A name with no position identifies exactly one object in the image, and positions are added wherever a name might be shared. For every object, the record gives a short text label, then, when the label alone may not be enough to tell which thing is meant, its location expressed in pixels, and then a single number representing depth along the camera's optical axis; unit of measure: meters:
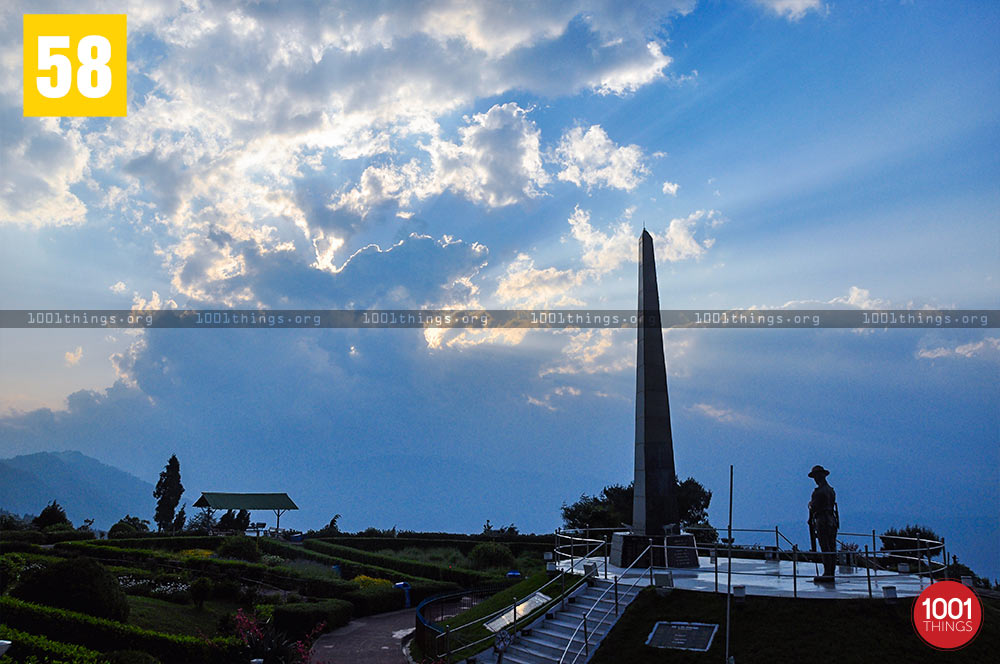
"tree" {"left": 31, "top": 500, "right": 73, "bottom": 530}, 49.75
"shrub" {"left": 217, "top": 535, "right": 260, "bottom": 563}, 40.31
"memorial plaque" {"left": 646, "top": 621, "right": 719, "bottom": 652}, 15.61
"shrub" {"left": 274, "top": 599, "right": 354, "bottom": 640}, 24.19
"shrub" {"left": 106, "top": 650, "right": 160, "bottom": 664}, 16.92
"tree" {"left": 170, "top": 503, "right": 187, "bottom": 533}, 64.14
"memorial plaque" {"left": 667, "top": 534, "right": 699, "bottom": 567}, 23.45
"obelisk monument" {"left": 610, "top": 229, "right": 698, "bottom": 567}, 23.89
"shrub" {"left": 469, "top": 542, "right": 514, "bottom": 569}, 40.44
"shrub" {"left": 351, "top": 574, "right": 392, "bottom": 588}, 33.28
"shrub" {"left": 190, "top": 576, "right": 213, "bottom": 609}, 25.88
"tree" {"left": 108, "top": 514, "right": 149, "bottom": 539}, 49.41
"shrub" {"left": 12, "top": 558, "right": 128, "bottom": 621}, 19.42
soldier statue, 19.55
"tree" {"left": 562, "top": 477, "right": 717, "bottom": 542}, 43.88
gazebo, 57.89
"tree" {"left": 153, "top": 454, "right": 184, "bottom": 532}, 68.75
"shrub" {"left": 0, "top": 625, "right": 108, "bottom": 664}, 16.03
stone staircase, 17.30
